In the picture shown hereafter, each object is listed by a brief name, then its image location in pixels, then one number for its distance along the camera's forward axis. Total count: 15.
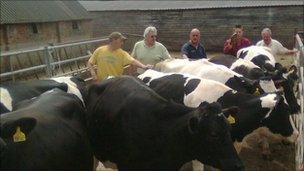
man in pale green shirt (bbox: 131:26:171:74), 7.38
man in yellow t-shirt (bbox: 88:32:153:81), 6.70
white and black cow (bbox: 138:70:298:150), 5.34
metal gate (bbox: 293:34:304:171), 5.10
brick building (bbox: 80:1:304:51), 22.67
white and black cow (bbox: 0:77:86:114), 4.96
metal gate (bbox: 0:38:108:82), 8.32
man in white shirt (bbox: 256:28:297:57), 9.38
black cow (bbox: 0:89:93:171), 3.47
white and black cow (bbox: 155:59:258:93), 6.12
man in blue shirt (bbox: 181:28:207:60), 8.16
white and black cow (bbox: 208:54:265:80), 6.84
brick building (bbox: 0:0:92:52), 20.94
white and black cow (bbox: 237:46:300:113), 6.80
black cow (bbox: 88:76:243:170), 3.90
